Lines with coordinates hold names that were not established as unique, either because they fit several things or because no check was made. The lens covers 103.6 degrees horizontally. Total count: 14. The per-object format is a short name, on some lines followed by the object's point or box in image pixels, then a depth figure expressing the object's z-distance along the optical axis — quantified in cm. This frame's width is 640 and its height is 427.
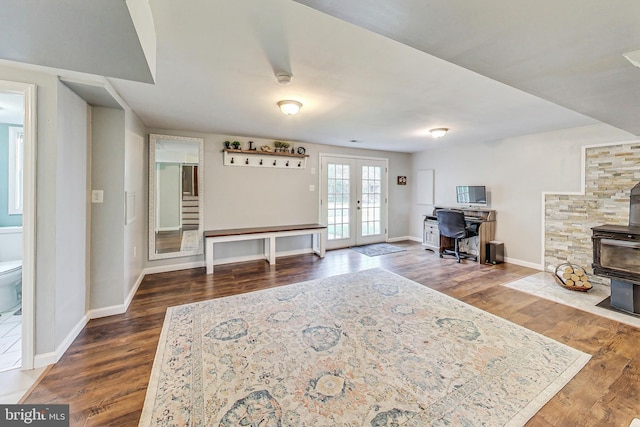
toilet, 261
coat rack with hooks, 442
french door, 554
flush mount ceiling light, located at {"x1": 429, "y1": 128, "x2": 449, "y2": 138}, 389
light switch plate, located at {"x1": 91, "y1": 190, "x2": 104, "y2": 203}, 250
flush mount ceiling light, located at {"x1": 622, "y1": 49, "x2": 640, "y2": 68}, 124
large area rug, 146
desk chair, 452
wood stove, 264
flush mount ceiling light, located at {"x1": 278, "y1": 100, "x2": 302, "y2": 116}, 267
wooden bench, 396
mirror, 391
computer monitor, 486
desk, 454
